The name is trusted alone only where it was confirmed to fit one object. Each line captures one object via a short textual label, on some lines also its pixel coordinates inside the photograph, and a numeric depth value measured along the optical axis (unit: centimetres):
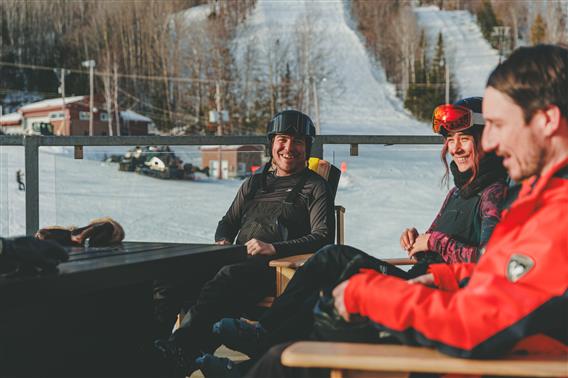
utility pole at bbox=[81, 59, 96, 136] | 5349
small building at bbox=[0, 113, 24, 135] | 5922
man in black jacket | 328
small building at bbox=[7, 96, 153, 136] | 5516
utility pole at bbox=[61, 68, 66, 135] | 5425
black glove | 186
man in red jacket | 159
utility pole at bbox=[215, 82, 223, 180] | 5176
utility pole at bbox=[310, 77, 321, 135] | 5331
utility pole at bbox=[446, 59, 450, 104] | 6375
